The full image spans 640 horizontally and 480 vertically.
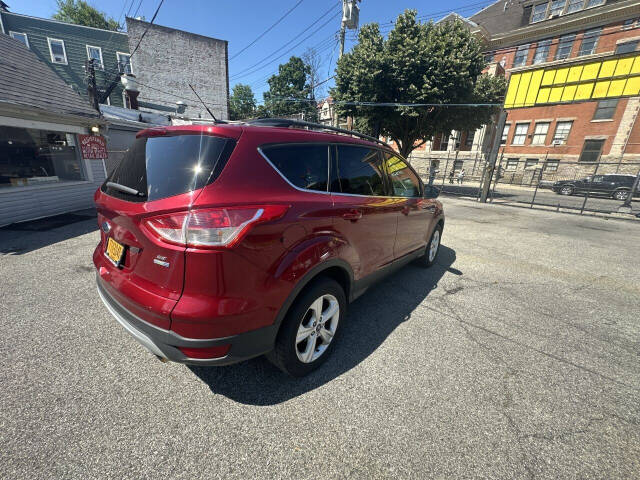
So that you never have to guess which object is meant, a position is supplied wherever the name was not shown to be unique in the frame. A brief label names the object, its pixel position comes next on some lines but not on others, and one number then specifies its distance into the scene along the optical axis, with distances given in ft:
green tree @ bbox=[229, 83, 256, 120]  166.66
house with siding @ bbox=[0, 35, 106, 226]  20.29
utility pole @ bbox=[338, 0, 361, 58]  52.03
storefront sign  25.81
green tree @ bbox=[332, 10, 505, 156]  46.60
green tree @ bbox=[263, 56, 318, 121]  167.12
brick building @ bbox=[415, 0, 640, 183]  73.82
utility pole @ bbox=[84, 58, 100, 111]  29.25
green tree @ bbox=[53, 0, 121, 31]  102.22
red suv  4.94
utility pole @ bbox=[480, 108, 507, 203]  41.75
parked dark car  55.31
